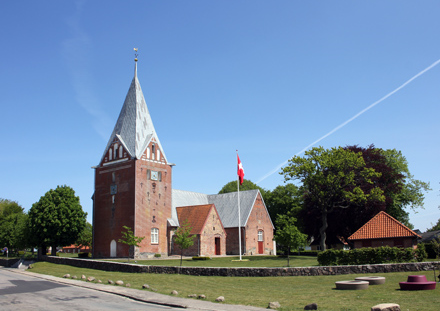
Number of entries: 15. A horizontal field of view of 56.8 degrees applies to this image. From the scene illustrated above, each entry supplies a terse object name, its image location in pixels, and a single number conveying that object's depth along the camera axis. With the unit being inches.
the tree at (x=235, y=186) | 3636.8
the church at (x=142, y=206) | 2065.7
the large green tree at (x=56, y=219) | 2124.8
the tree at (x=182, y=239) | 1518.2
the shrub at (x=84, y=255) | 2369.6
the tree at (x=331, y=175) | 1855.8
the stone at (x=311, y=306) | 556.4
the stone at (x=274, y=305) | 579.8
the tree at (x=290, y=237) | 1568.7
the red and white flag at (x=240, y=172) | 1812.3
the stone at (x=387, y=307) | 496.7
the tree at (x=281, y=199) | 3245.6
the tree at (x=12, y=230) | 2541.3
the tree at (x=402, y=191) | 2236.7
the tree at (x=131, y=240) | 1639.4
